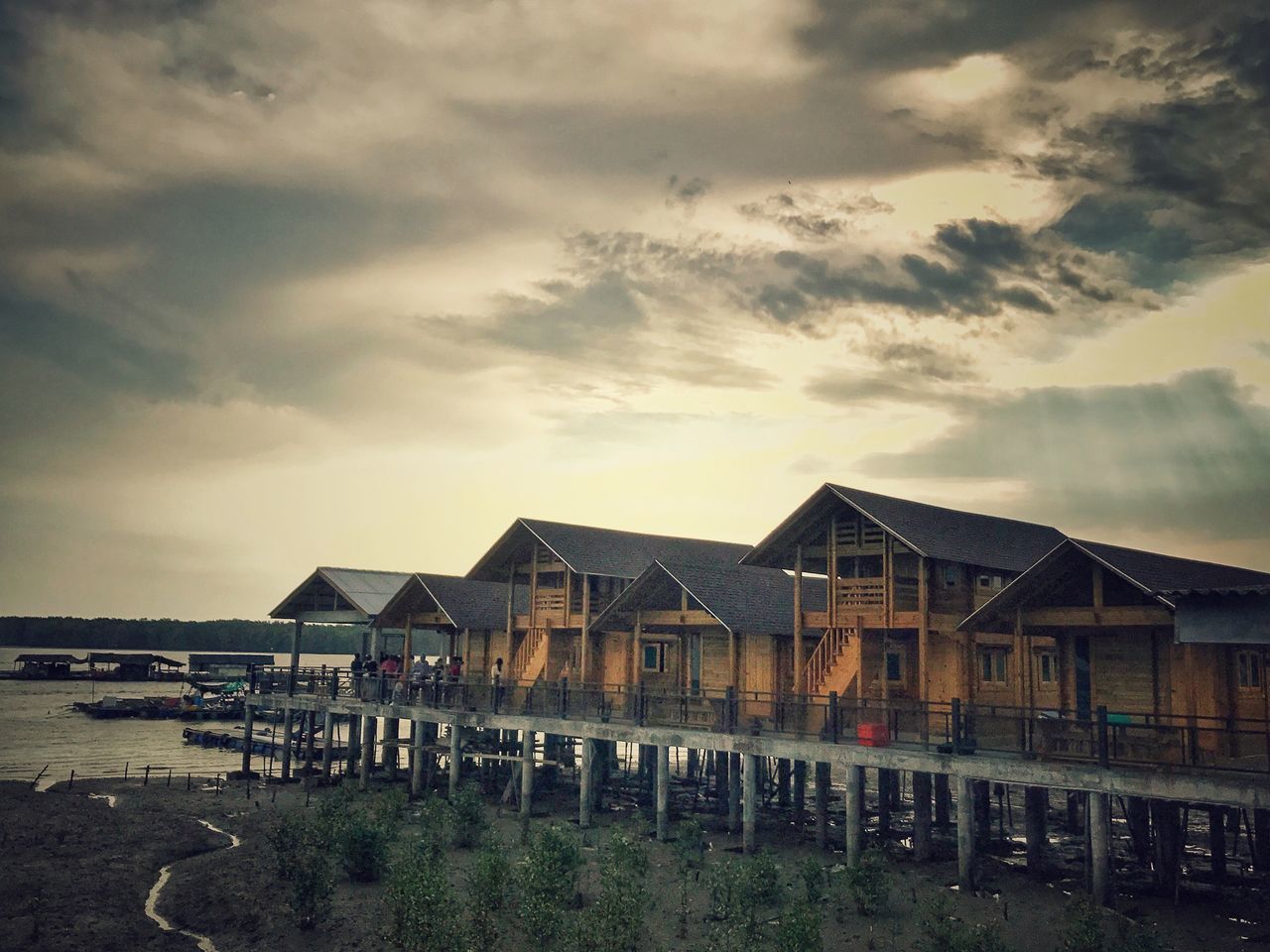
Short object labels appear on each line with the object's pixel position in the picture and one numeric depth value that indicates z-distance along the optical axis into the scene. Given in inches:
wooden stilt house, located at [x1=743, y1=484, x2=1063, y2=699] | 1129.4
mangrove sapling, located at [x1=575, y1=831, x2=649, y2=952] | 735.1
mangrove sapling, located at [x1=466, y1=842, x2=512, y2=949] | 756.6
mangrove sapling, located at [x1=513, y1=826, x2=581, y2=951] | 772.0
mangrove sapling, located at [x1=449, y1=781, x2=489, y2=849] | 1166.3
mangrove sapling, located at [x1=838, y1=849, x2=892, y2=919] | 844.0
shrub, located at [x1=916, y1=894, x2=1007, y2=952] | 664.4
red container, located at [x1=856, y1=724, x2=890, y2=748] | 952.9
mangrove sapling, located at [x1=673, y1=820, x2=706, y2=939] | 881.5
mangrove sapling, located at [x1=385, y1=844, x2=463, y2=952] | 743.7
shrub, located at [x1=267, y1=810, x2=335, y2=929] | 869.8
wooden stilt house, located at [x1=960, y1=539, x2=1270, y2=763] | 810.2
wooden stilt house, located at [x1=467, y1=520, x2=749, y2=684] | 1531.7
